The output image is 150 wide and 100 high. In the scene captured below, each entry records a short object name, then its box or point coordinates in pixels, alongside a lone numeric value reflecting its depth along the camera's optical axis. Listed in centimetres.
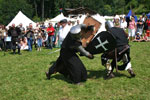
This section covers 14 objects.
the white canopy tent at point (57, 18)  2658
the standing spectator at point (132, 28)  1361
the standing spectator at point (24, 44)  1292
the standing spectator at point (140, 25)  1413
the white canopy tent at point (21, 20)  1821
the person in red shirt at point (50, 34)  1220
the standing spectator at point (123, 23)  1548
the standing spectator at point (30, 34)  1186
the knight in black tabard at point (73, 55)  499
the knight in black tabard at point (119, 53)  534
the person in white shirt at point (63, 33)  851
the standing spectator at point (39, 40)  1219
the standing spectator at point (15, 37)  1078
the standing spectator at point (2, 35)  1226
